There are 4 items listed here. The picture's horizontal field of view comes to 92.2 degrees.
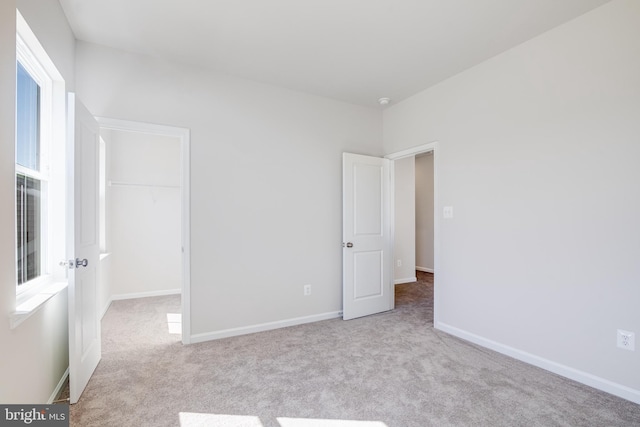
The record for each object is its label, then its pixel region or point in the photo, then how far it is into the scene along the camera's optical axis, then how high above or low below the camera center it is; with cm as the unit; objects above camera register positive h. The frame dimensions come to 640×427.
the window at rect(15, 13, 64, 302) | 184 +33
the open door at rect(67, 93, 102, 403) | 200 -21
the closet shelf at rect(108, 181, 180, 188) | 464 +49
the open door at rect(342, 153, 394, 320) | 380 -27
